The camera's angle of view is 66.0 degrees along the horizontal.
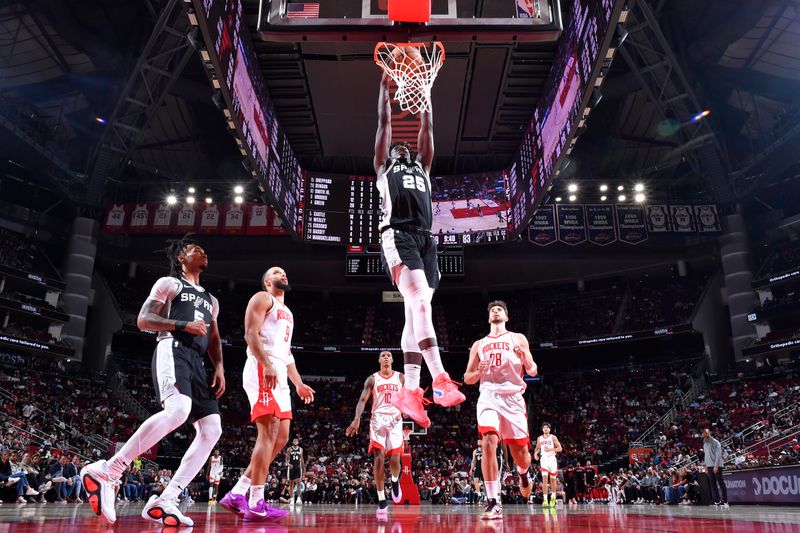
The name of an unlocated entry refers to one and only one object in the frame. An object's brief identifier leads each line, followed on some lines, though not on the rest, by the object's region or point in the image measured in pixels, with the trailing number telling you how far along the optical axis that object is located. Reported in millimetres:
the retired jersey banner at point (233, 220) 26844
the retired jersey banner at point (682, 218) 26734
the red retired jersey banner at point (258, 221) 26753
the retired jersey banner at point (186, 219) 27062
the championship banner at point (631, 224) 26172
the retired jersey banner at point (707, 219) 27047
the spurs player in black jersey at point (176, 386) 4461
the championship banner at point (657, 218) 26594
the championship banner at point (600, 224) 25969
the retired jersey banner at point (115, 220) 27281
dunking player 5039
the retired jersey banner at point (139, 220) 27016
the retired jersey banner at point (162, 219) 27016
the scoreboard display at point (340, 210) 17978
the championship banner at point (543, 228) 25597
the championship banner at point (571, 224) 25719
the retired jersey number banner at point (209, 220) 26922
